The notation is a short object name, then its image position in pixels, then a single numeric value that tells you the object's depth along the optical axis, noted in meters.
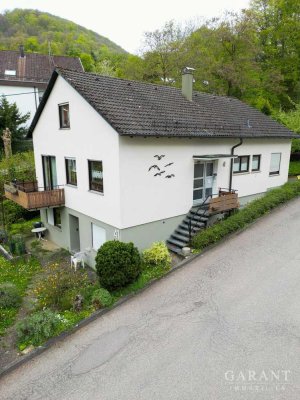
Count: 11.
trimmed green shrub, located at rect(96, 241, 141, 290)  8.98
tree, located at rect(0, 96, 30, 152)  26.17
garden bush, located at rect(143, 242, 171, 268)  10.57
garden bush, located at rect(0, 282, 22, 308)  9.23
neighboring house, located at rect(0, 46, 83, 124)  33.84
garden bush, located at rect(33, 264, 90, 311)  8.80
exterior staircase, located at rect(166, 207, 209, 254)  11.86
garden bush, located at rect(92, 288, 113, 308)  8.58
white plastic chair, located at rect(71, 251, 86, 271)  12.07
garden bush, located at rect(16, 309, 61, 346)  7.35
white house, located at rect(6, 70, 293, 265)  10.60
